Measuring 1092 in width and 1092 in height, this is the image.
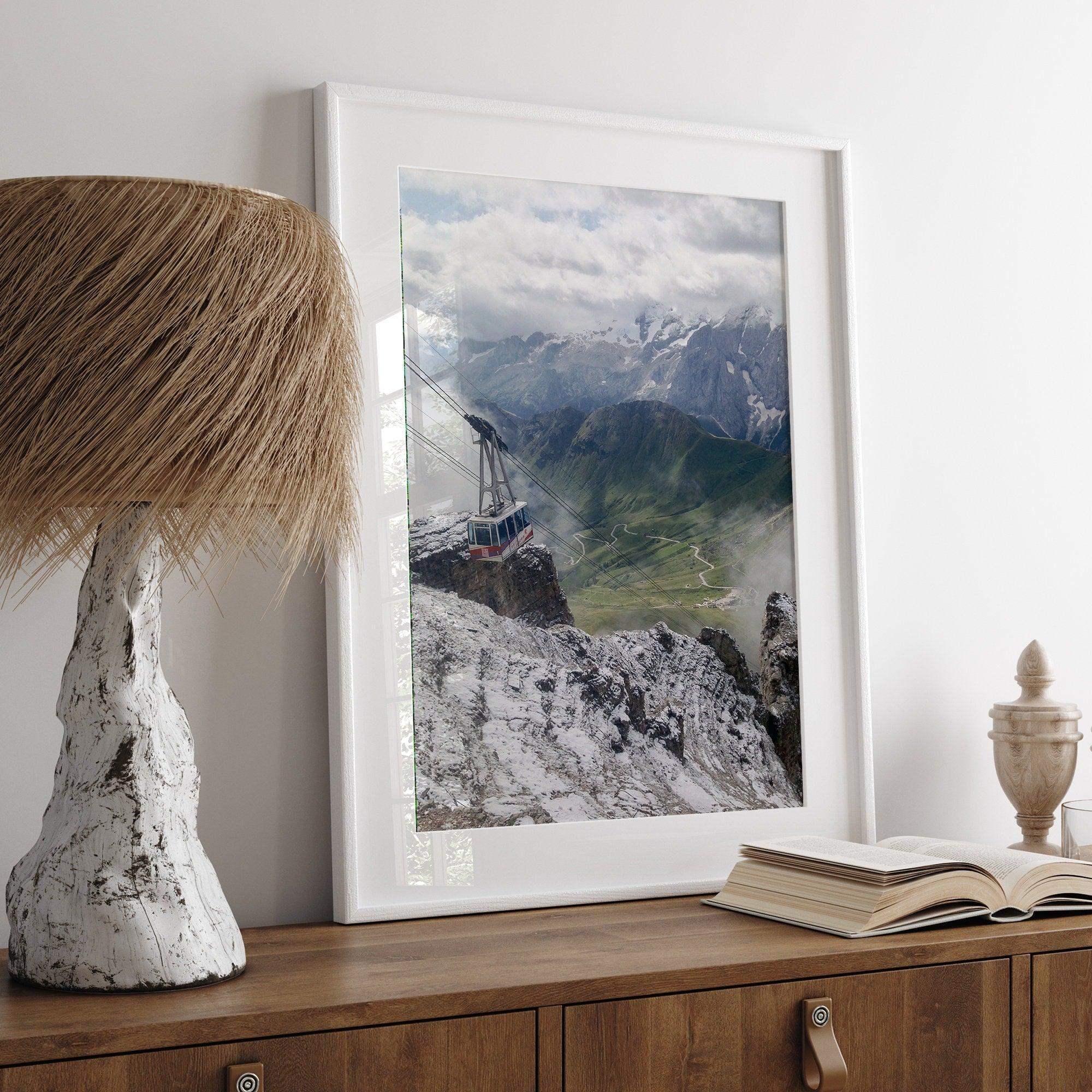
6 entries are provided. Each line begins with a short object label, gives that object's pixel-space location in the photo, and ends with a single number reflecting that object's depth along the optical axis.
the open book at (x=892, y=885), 1.20
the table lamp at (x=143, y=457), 0.91
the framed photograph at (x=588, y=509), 1.34
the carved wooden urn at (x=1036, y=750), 1.51
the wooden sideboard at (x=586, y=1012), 0.92
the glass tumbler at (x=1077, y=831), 1.38
